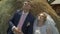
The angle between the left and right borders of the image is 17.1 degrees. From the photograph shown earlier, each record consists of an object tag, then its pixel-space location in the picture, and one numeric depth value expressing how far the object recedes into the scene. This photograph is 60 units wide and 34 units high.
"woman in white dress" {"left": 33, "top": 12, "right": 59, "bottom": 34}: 2.58
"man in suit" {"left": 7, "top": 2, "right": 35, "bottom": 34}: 2.60
